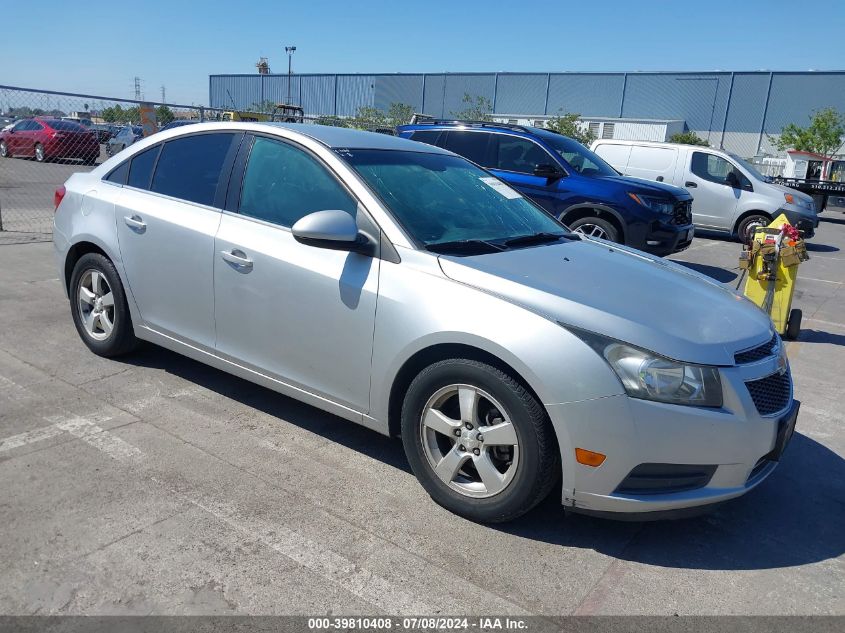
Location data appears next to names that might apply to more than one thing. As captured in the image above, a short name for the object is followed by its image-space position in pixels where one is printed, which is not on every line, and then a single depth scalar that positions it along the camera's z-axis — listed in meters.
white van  14.25
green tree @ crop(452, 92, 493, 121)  40.47
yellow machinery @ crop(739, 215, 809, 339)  6.51
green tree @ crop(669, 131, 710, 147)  41.91
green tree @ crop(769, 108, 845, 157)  39.37
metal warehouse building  48.46
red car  18.92
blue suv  9.18
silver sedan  2.81
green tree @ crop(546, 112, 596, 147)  34.28
